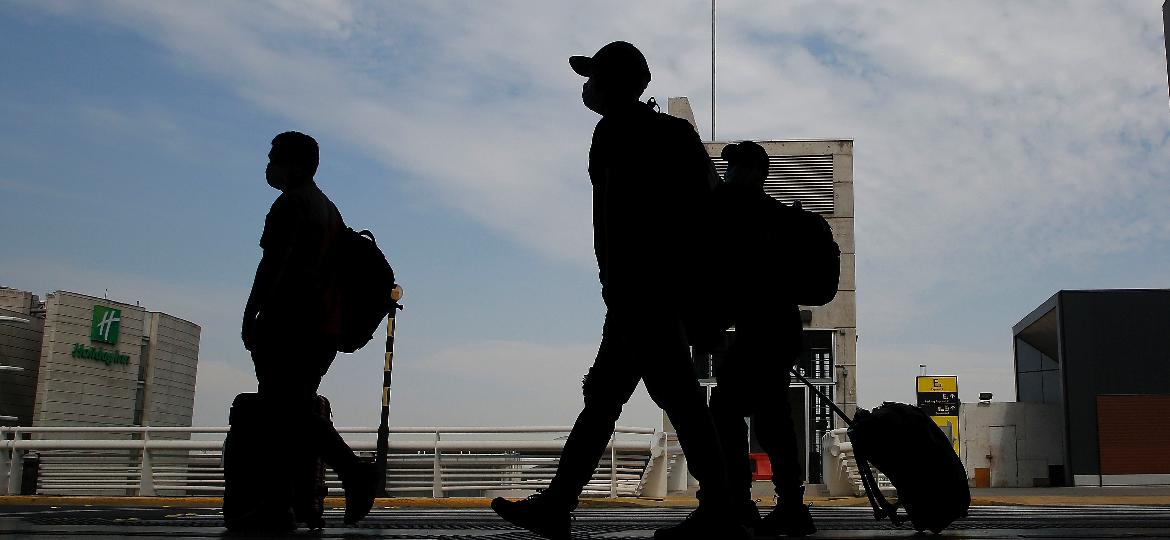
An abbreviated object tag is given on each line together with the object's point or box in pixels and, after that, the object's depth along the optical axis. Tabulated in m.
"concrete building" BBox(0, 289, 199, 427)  64.00
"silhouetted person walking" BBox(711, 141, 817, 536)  4.58
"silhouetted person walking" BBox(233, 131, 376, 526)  4.49
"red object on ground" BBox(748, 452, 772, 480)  28.61
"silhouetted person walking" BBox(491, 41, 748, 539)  3.50
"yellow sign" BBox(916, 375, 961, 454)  47.08
